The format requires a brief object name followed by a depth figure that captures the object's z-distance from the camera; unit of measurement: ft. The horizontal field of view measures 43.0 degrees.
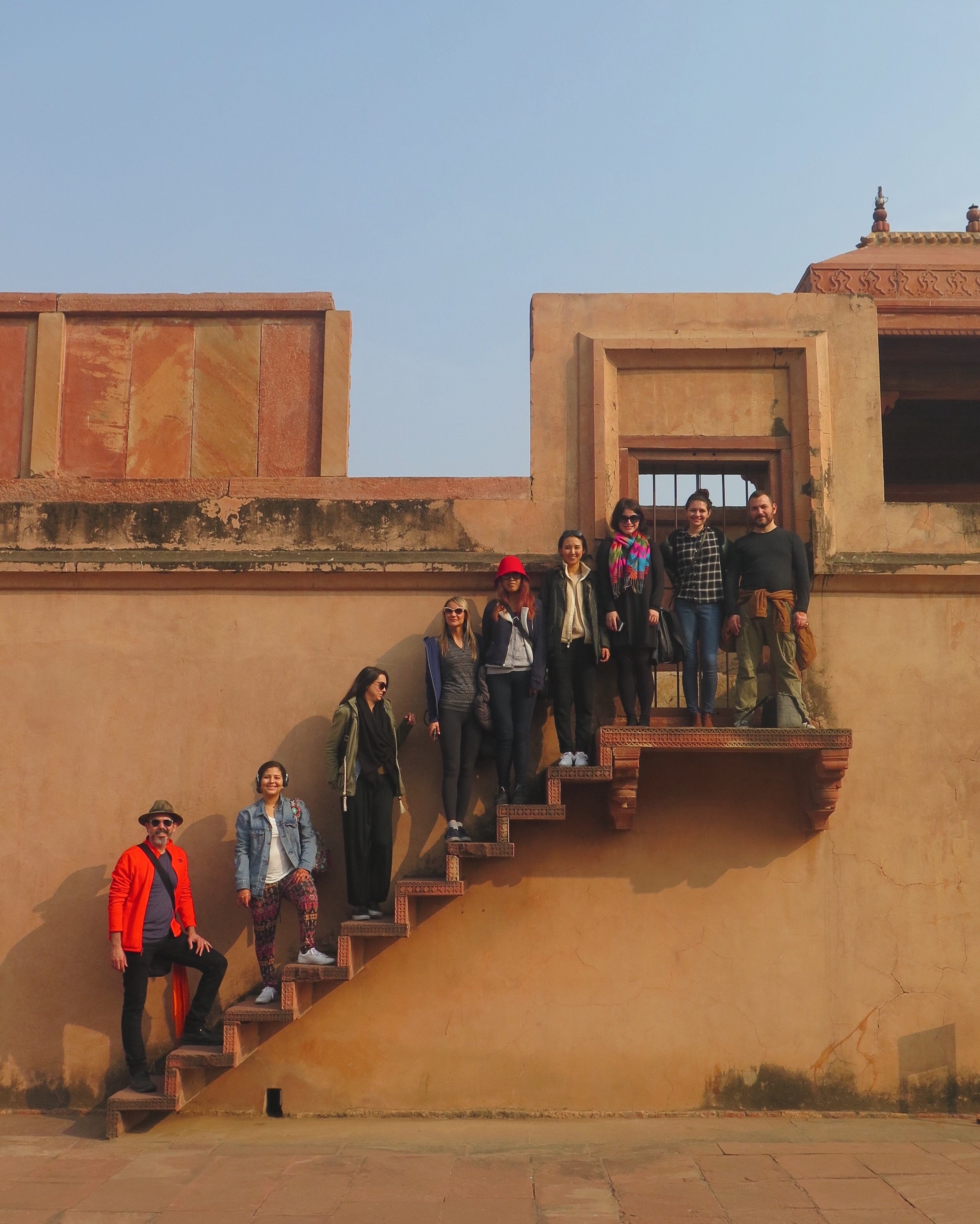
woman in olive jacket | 27.76
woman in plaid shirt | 28.53
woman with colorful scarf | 27.91
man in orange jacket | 26.96
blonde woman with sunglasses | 27.84
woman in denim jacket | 27.17
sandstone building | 28.32
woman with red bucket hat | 27.91
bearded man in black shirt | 28.02
